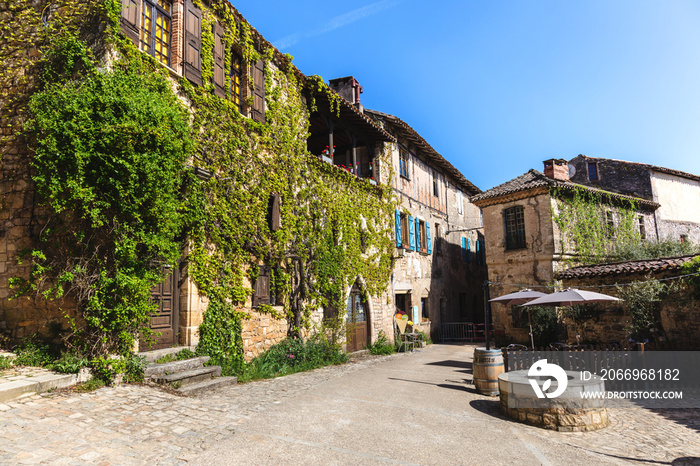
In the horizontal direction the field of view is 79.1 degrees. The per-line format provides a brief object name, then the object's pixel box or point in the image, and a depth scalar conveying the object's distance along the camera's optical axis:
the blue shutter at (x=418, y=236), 17.27
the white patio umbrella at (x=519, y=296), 10.49
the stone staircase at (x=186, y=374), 6.45
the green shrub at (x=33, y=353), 6.23
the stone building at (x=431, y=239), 16.39
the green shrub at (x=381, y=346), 13.49
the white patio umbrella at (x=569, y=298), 8.93
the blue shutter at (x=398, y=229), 15.74
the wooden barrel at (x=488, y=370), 7.85
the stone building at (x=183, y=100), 6.92
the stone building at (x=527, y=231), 16.30
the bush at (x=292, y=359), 8.55
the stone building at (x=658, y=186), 21.20
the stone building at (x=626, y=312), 9.73
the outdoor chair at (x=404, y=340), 14.35
